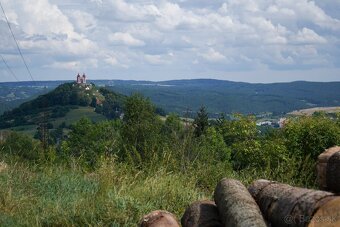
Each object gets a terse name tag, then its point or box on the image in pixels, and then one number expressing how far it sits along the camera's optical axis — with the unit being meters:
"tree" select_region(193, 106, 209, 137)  55.21
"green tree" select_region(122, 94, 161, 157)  49.59
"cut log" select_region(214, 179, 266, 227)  5.31
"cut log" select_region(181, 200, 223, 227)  6.11
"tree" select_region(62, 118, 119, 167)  50.90
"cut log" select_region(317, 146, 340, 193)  5.74
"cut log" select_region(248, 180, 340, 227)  4.87
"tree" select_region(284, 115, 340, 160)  23.02
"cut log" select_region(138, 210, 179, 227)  5.96
